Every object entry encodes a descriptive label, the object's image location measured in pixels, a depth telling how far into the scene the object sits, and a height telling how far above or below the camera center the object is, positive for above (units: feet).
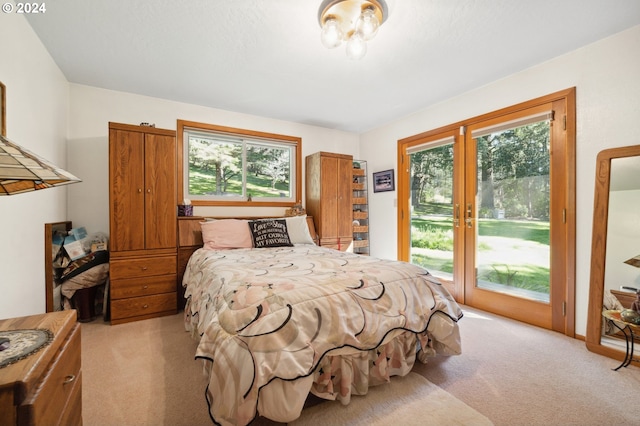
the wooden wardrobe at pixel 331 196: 12.93 +0.61
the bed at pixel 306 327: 3.96 -2.05
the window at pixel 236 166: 11.48 +1.95
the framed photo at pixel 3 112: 5.33 +1.92
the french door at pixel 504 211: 8.05 -0.08
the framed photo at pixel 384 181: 13.48 +1.39
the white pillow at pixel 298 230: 11.13 -0.86
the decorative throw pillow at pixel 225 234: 9.73 -0.91
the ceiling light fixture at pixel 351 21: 5.44 +3.89
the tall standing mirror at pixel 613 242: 6.56 -0.83
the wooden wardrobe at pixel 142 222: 8.66 -0.40
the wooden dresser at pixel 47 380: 2.13 -1.51
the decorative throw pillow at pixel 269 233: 10.18 -0.92
